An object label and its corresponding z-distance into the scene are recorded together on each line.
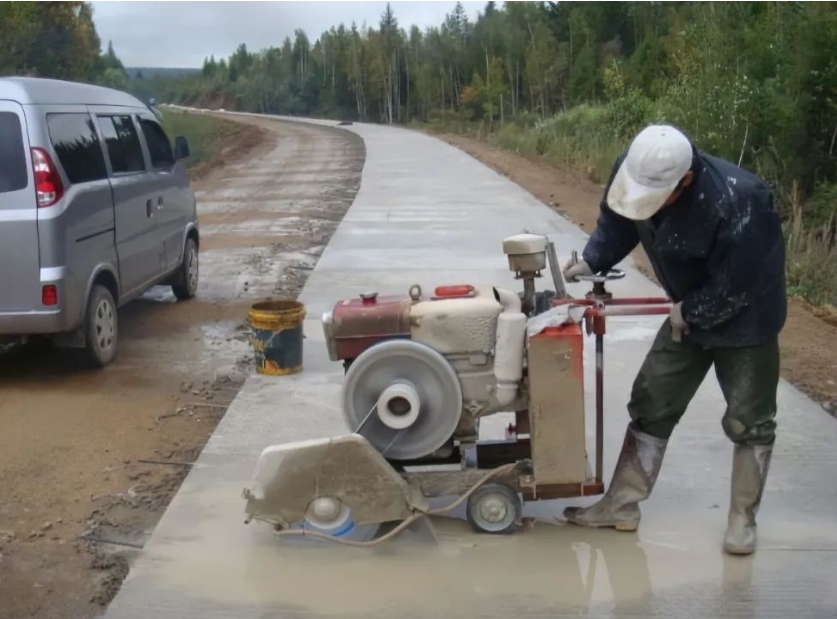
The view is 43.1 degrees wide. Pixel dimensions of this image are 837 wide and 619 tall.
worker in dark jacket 3.92
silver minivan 6.29
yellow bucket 6.76
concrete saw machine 4.25
